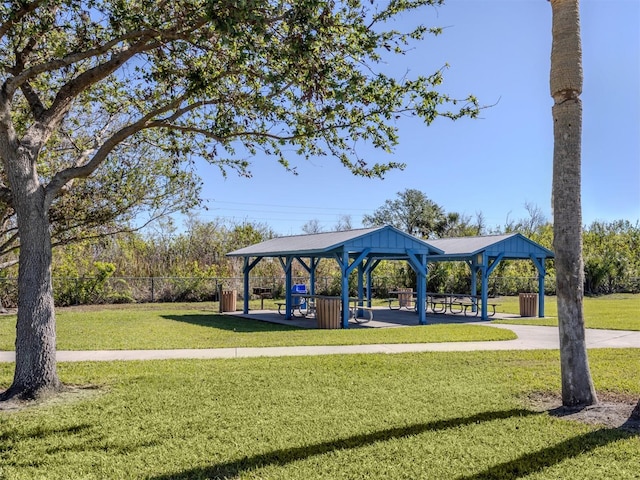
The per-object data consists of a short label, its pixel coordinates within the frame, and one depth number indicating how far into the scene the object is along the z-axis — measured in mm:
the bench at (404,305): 23973
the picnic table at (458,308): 20188
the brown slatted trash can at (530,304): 19531
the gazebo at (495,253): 19016
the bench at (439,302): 21747
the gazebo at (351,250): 15852
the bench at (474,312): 20288
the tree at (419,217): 55406
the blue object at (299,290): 21309
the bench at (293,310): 19531
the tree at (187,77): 6367
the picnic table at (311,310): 17406
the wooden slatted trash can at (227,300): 20953
